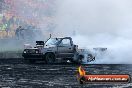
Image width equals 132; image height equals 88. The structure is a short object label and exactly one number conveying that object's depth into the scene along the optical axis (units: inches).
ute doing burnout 1067.3
